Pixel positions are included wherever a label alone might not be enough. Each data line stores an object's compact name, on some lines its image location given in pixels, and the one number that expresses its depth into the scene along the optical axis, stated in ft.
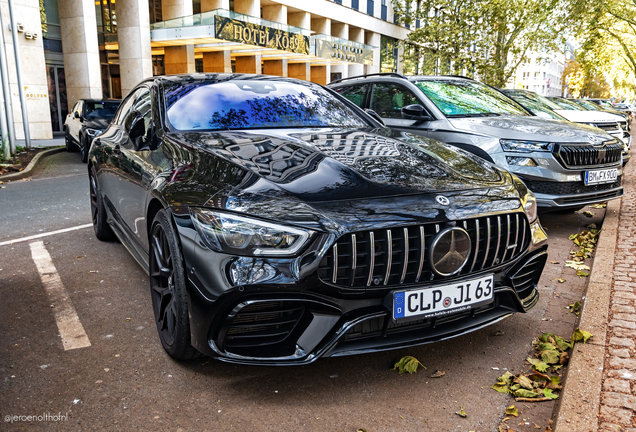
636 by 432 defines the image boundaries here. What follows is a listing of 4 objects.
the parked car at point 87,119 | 39.11
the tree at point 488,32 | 78.07
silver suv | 17.58
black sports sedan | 7.48
